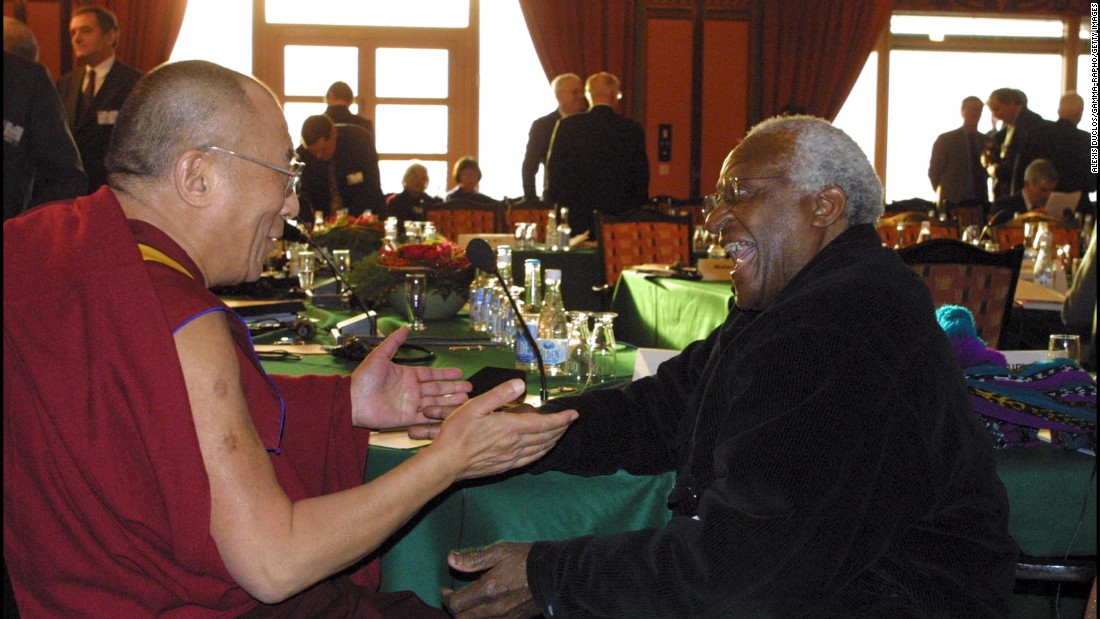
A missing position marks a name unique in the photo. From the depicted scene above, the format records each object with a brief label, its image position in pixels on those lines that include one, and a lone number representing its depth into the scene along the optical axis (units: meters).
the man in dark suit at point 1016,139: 8.36
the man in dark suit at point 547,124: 7.53
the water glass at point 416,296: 3.28
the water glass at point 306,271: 4.12
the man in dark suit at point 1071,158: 8.23
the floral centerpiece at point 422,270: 3.47
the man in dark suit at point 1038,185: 7.15
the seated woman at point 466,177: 9.19
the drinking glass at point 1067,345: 2.51
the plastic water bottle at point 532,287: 3.27
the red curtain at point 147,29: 9.72
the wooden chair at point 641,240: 5.81
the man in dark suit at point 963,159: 10.02
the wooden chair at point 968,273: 3.35
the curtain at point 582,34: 10.33
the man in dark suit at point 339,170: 6.83
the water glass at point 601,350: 2.48
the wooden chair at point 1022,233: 5.96
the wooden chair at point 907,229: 6.16
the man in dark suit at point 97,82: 5.40
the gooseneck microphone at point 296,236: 3.07
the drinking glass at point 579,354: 2.51
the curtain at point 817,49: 10.65
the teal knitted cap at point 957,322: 2.23
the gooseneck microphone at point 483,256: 2.27
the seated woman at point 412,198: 8.60
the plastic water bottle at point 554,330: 2.56
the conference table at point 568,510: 1.83
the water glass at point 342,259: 4.32
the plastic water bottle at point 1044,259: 4.58
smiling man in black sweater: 1.33
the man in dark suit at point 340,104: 7.84
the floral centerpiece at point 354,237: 4.64
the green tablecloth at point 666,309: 4.11
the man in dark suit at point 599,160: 6.91
